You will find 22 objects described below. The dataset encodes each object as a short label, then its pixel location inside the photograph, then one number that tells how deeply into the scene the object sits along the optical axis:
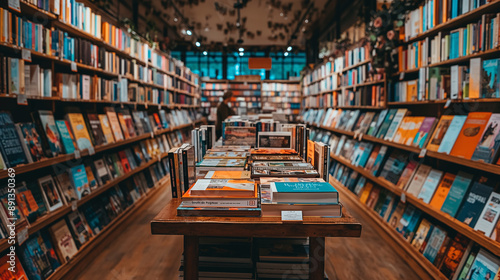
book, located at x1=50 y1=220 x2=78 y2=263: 2.35
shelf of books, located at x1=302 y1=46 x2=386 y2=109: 4.10
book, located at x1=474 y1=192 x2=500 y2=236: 1.86
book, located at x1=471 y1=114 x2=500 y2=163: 1.92
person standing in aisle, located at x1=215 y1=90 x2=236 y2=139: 5.36
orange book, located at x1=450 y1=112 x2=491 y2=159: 2.11
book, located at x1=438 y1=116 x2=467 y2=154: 2.32
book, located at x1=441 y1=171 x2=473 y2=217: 2.21
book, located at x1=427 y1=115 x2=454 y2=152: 2.50
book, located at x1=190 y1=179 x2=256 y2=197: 1.28
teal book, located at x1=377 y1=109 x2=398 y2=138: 3.51
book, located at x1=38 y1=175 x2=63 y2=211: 2.28
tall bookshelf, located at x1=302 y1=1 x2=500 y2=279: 2.09
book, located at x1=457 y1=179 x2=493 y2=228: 2.01
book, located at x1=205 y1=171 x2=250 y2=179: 1.60
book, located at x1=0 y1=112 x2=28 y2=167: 1.89
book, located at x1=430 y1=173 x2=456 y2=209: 2.38
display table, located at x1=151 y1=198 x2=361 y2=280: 1.22
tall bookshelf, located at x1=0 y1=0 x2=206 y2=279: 2.02
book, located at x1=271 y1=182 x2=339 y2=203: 1.26
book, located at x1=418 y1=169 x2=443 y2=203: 2.53
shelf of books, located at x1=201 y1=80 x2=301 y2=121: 11.45
